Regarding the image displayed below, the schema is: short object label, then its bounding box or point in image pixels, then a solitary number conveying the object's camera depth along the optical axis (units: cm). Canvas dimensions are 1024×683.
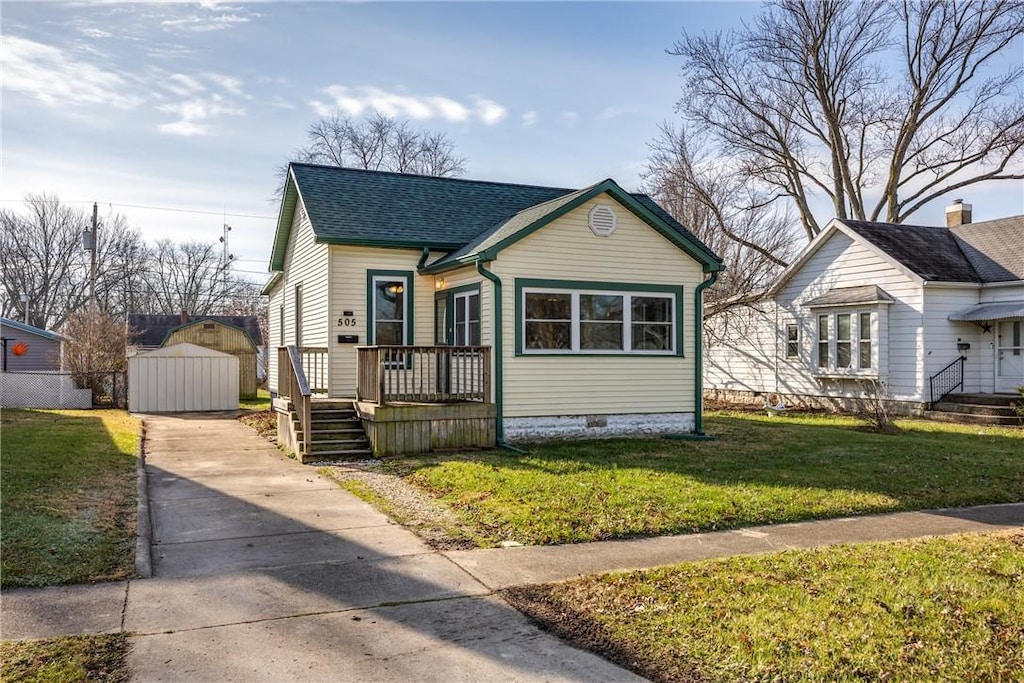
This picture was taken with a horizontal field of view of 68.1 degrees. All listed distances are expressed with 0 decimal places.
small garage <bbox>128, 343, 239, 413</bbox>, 2214
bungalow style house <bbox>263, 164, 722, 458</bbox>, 1288
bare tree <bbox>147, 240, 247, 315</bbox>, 5181
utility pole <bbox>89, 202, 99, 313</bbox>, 2839
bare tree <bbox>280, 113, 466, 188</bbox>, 3962
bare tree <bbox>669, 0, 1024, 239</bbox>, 2634
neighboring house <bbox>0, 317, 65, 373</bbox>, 2864
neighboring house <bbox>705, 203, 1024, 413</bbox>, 1891
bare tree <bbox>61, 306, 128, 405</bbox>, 2398
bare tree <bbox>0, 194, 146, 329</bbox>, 4119
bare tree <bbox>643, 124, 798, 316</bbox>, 2759
